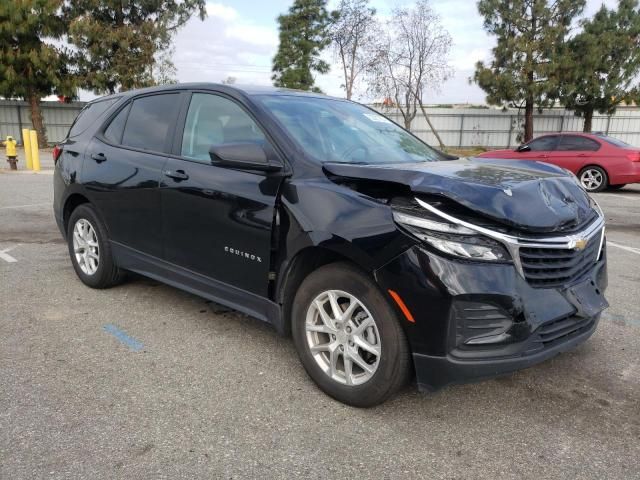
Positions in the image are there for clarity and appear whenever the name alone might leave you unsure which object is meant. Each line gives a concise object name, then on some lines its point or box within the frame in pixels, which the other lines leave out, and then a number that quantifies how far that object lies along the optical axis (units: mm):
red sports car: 12549
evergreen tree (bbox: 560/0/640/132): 25094
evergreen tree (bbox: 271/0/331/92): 30906
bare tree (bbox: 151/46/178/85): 29295
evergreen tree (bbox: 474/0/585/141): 25156
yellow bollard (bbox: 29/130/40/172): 15727
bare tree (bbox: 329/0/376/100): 29766
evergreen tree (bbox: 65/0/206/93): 25062
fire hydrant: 15367
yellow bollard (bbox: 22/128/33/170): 15836
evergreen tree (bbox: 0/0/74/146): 23141
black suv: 2512
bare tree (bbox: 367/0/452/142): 27859
